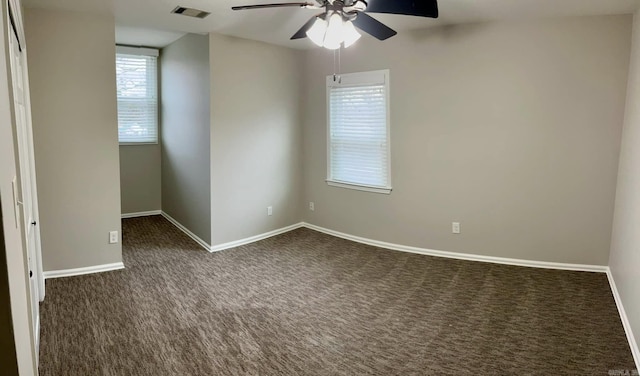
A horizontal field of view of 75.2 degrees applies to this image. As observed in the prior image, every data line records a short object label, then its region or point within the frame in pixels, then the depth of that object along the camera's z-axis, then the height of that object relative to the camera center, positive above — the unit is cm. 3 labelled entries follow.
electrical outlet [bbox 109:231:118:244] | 402 -98
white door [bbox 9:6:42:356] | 269 -23
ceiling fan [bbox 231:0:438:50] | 259 +82
